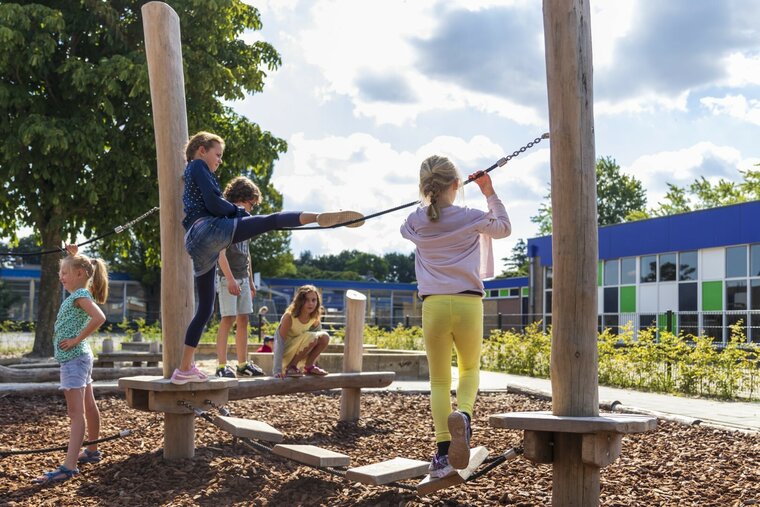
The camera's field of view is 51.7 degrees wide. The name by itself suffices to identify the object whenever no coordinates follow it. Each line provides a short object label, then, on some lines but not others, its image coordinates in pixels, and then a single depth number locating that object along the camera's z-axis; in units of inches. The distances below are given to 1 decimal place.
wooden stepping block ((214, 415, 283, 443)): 190.7
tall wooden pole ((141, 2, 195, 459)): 218.1
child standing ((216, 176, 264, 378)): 273.7
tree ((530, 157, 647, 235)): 2437.3
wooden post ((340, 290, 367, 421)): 281.6
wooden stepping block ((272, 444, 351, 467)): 177.5
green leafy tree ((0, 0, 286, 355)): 505.0
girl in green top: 204.1
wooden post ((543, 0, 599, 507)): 153.1
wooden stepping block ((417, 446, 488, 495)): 160.6
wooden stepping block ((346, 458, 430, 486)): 164.9
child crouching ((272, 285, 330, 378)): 266.2
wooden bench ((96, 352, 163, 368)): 483.8
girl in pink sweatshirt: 167.2
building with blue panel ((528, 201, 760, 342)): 887.7
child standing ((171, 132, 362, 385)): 193.5
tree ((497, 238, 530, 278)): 3273.1
